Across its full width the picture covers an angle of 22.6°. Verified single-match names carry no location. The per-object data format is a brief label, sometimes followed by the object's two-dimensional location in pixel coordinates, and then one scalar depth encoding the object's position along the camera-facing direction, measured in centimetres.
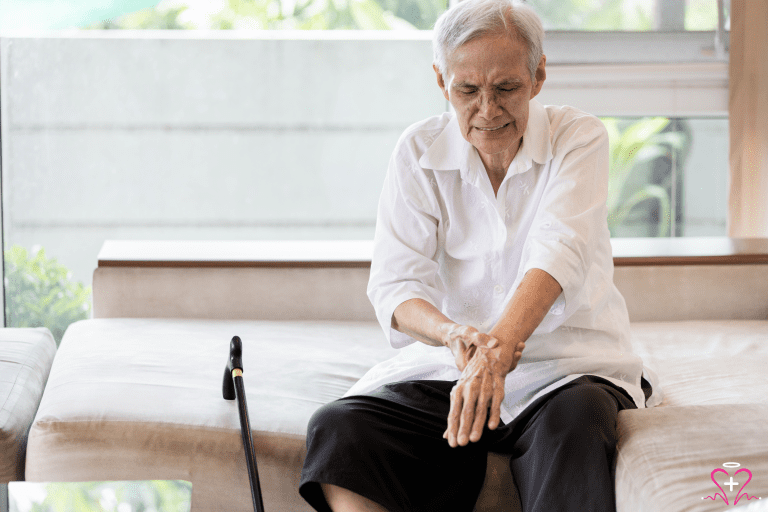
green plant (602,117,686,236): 498
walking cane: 287
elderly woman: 274
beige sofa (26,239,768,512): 274
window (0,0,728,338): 481
